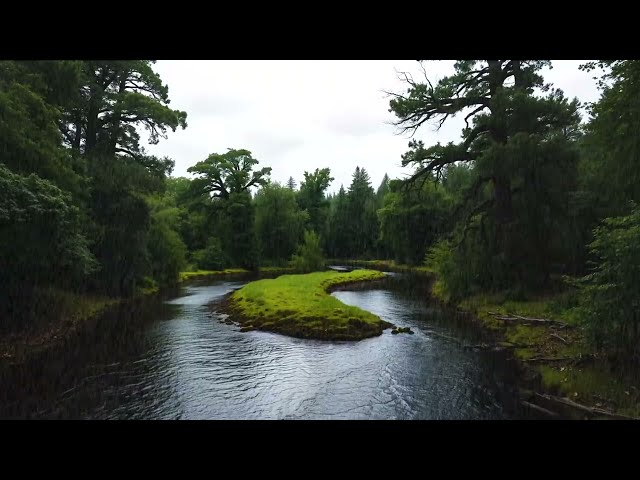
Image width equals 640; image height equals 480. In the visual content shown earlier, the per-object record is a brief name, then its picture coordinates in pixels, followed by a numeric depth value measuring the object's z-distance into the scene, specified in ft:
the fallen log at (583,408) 28.98
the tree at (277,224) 225.15
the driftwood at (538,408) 32.35
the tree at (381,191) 303.31
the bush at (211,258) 188.55
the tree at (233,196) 195.83
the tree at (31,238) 41.32
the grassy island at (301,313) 62.64
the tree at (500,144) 64.23
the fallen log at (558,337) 45.97
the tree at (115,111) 89.20
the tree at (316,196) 294.87
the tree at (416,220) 197.57
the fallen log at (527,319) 50.98
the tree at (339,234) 301.90
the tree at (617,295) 30.68
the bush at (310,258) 195.62
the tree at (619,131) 36.09
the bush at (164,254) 122.42
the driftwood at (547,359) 41.09
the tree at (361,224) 294.46
